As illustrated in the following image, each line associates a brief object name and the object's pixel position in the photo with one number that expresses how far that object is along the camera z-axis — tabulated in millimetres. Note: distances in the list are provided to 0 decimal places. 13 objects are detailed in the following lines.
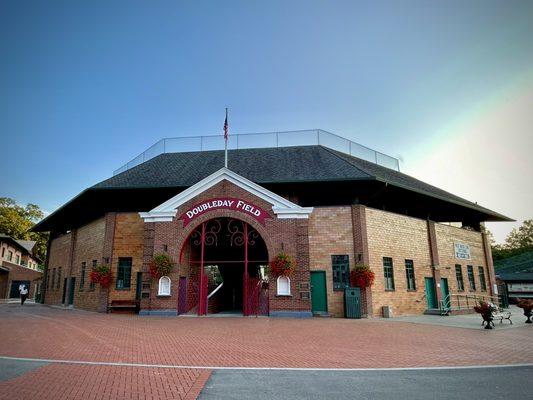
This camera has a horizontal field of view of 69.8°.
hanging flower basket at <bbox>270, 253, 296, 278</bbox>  17609
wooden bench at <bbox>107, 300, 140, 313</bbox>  19859
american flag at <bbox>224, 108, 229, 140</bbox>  20109
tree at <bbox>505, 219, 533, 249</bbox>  61750
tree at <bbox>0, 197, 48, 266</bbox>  59050
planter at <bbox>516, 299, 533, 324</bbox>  15547
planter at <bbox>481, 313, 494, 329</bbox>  13875
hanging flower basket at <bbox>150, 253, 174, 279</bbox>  18406
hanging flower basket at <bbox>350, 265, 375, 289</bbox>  18141
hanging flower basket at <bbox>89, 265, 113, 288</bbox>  20422
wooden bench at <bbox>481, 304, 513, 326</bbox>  15172
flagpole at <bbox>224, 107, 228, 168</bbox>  20083
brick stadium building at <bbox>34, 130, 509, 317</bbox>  18562
